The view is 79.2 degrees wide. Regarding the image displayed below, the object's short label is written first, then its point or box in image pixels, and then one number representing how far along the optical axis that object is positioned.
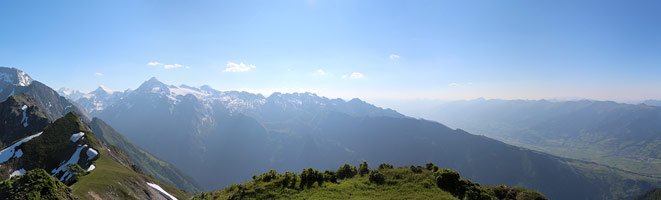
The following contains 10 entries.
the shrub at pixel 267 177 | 52.15
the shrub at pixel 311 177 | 49.81
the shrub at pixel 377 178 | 49.53
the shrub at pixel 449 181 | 46.06
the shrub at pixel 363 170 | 55.81
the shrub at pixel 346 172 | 56.30
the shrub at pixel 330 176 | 52.44
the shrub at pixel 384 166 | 57.30
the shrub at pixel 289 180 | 49.12
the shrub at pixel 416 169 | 52.03
